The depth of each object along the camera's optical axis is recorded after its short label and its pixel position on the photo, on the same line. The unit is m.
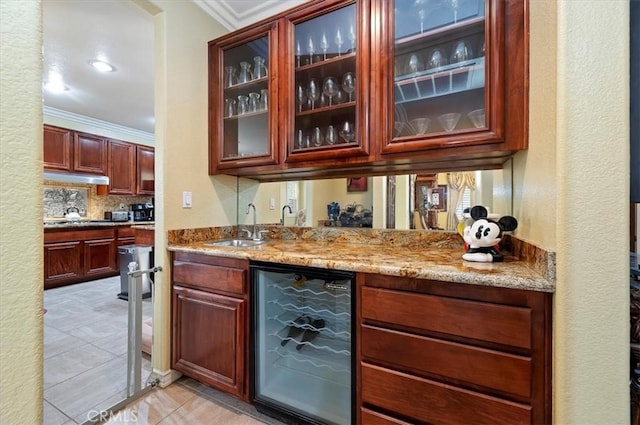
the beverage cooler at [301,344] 1.41
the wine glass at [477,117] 1.30
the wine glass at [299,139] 1.80
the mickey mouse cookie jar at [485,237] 1.25
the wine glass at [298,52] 1.79
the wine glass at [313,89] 1.83
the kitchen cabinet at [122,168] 4.90
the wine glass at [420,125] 1.48
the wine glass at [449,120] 1.42
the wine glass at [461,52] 1.40
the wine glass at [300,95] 1.80
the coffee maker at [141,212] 5.36
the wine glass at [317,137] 1.79
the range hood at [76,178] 4.12
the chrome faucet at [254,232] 2.29
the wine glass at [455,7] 1.40
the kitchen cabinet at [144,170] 5.35
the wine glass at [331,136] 1.73
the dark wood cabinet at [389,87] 1.24
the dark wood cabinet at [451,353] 0.97
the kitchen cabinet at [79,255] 3.87
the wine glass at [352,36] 1.61
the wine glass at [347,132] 1.65
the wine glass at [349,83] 1.66
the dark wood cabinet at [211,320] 1.55
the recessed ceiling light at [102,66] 2.84
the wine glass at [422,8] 1.48
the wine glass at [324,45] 1.76
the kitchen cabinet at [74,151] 4.09
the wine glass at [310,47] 1.79
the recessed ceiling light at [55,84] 3.11
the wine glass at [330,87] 1.78
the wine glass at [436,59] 1.49
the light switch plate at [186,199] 1.95
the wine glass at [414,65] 1.51
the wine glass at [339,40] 1.69
